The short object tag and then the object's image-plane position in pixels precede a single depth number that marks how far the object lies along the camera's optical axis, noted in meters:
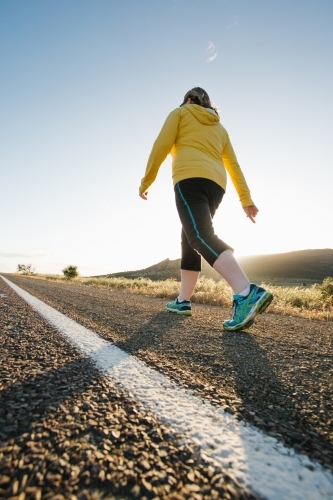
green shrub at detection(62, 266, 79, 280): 55.46
